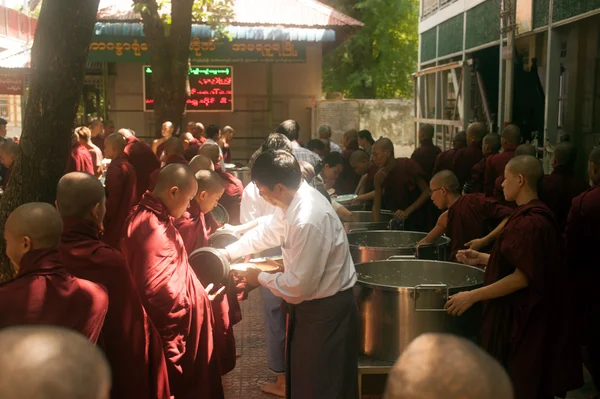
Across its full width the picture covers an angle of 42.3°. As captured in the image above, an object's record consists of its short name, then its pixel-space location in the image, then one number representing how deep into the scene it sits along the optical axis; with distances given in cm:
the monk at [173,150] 807
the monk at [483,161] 841
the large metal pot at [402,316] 439
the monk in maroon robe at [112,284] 344
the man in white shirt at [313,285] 405
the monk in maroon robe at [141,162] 935
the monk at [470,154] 927
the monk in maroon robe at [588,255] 561
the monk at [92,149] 1107
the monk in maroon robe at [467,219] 588
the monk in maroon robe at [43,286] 293
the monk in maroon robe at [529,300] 415
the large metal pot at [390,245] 557
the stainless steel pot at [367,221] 716
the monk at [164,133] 1090
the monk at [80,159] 980
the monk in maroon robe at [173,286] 421
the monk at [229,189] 819
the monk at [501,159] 781
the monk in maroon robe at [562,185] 669
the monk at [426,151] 1044
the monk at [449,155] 958
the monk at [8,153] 871
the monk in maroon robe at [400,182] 816
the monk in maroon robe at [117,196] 774
